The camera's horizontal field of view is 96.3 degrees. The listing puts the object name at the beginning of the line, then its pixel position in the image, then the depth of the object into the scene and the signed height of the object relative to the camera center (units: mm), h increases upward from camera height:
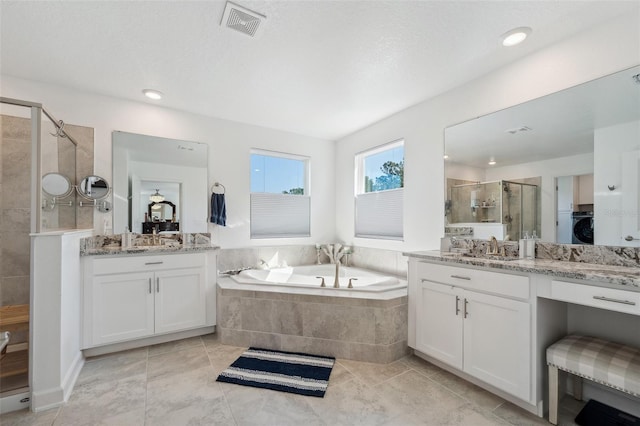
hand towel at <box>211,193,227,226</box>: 3336 +57
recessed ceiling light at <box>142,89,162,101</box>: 2761 +1176
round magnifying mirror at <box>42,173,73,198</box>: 2240 +245
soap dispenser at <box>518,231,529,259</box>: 2137 -244
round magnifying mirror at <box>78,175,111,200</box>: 2746 +254
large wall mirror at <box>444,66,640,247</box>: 1737 +341
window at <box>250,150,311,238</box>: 3793 +256
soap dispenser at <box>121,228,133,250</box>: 2848 -253
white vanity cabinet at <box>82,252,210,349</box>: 2438 -751
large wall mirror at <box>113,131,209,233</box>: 2938 +326
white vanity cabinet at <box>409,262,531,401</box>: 1739 -750
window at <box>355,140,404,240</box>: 3412 +284
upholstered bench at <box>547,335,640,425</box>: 1407 -777
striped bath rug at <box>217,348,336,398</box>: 2023 -1215
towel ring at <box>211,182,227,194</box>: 3418 +334
